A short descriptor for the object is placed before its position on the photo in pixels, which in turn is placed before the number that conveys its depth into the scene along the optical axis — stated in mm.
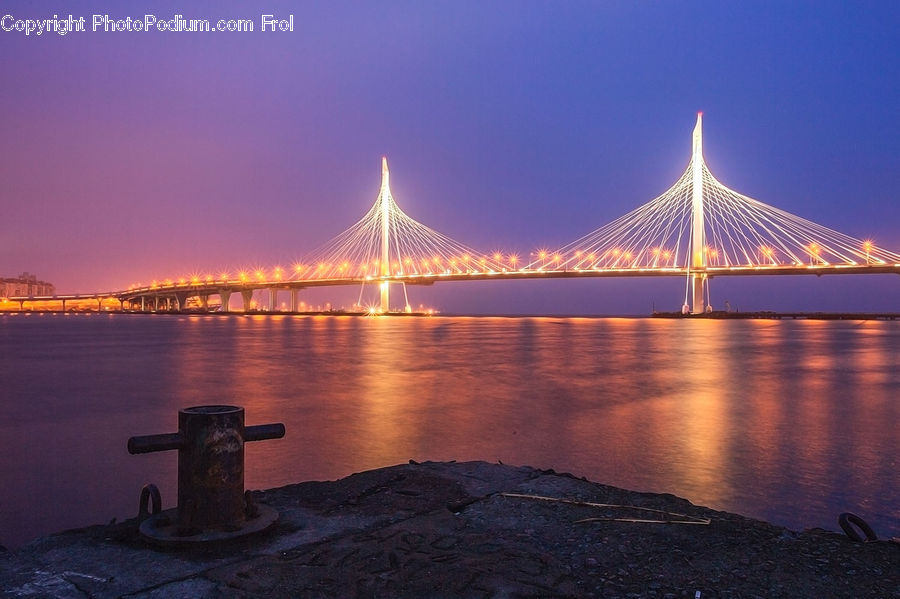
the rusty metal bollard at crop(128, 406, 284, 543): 4020
